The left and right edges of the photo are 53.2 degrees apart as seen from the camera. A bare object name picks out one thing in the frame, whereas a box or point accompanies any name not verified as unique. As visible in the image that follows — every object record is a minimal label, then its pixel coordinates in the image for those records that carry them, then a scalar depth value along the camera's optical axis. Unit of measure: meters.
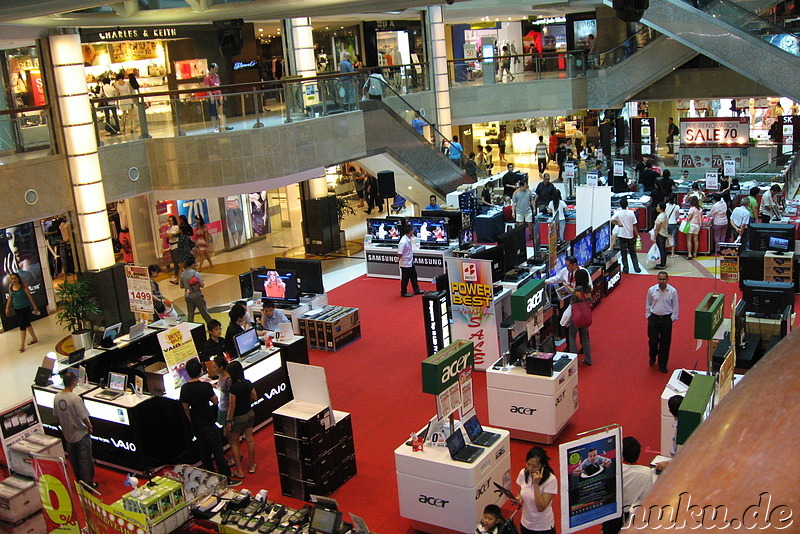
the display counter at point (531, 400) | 9.27
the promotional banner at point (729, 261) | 13.44
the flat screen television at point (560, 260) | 13.15
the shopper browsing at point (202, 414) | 8.98
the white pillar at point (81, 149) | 13.75
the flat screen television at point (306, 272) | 14.05
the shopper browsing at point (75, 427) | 9.04
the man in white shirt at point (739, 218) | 16.12
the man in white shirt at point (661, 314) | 10.88
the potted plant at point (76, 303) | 14.08
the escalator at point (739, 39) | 18.98
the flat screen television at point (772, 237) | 13.24
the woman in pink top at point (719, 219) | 16.64
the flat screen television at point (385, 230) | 17.53
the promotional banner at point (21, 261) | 16.00
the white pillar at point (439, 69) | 24.48
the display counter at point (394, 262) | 16.97
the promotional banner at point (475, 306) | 11.28
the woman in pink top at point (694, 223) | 16.92
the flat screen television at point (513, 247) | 13.51
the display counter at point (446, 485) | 7.59
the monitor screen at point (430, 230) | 16.98
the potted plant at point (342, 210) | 21.09
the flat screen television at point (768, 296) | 10.42
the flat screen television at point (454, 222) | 17.70
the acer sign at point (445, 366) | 7.63
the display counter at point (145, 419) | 9.66
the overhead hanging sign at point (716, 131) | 24.14
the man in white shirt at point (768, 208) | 16.73
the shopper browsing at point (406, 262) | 15.44
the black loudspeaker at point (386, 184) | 19.69
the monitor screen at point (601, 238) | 15.04
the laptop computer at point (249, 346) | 10.57
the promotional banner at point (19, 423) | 9.16
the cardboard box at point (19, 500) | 8.41
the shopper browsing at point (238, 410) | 9.09
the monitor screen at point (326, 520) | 7.05
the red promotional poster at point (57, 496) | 8.09
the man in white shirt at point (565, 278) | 12.55
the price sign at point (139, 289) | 12.55
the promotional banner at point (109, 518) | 7.68
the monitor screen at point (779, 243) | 13.23
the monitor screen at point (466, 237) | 16.33
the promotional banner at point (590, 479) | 6.29
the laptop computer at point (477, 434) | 7.95
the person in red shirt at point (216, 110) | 15.90
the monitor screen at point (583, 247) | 14.07
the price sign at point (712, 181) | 20.44
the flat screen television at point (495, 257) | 13.20
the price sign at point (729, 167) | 20.38
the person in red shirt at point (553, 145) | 31.00
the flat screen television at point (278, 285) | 13.87
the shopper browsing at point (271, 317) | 12.17
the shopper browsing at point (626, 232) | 15.91
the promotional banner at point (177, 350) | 10.23
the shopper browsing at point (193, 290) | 14.07
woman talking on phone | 6.73
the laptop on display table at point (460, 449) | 7.64
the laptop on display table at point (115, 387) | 9.95
